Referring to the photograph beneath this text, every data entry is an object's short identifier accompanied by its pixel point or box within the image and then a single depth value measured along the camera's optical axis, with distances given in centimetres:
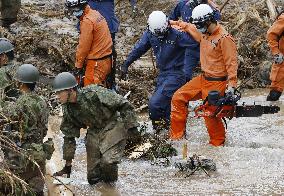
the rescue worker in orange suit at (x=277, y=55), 1952
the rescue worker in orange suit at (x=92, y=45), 1864
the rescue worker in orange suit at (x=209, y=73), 1644
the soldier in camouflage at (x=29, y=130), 1259
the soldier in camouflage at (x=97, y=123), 1390
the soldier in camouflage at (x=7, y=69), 1534
